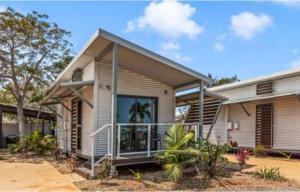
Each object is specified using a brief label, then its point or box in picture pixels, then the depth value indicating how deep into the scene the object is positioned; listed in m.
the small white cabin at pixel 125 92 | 6.67
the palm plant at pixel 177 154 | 5.59
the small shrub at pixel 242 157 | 6.47
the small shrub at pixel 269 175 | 5.83
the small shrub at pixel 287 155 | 9.27
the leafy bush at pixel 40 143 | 11.14
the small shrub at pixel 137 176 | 5.91
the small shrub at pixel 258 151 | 10.02
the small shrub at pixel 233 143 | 11.74
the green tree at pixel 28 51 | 11.61
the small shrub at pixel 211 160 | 5.90
